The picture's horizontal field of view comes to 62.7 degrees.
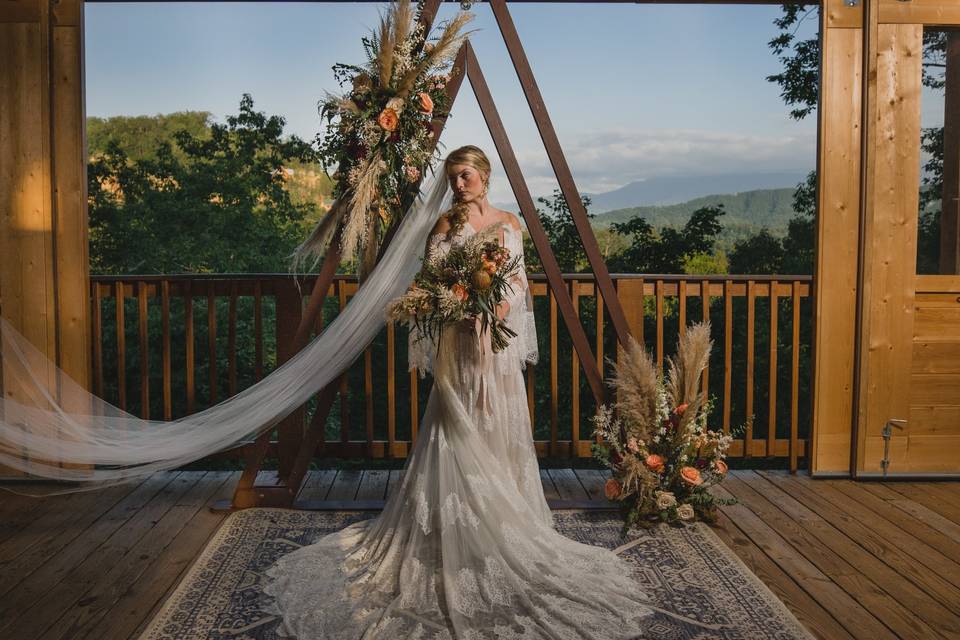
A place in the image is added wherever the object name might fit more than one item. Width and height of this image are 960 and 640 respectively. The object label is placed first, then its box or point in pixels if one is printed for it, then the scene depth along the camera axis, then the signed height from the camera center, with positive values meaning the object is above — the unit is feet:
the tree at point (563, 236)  32.01 +2.09
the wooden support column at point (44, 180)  13.82 +1.90
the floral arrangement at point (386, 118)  11.21 +2.46
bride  8.49 -3.17
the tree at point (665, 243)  33.50 +1.92
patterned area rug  8.61 -3.68
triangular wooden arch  12.20 +0.42
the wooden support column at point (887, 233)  14.05 +0.99
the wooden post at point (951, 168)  14.29 +2.19
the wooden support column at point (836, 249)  14.10 +0.70
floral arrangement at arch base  12.05 -2.42
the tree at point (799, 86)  34.27 +9.05
